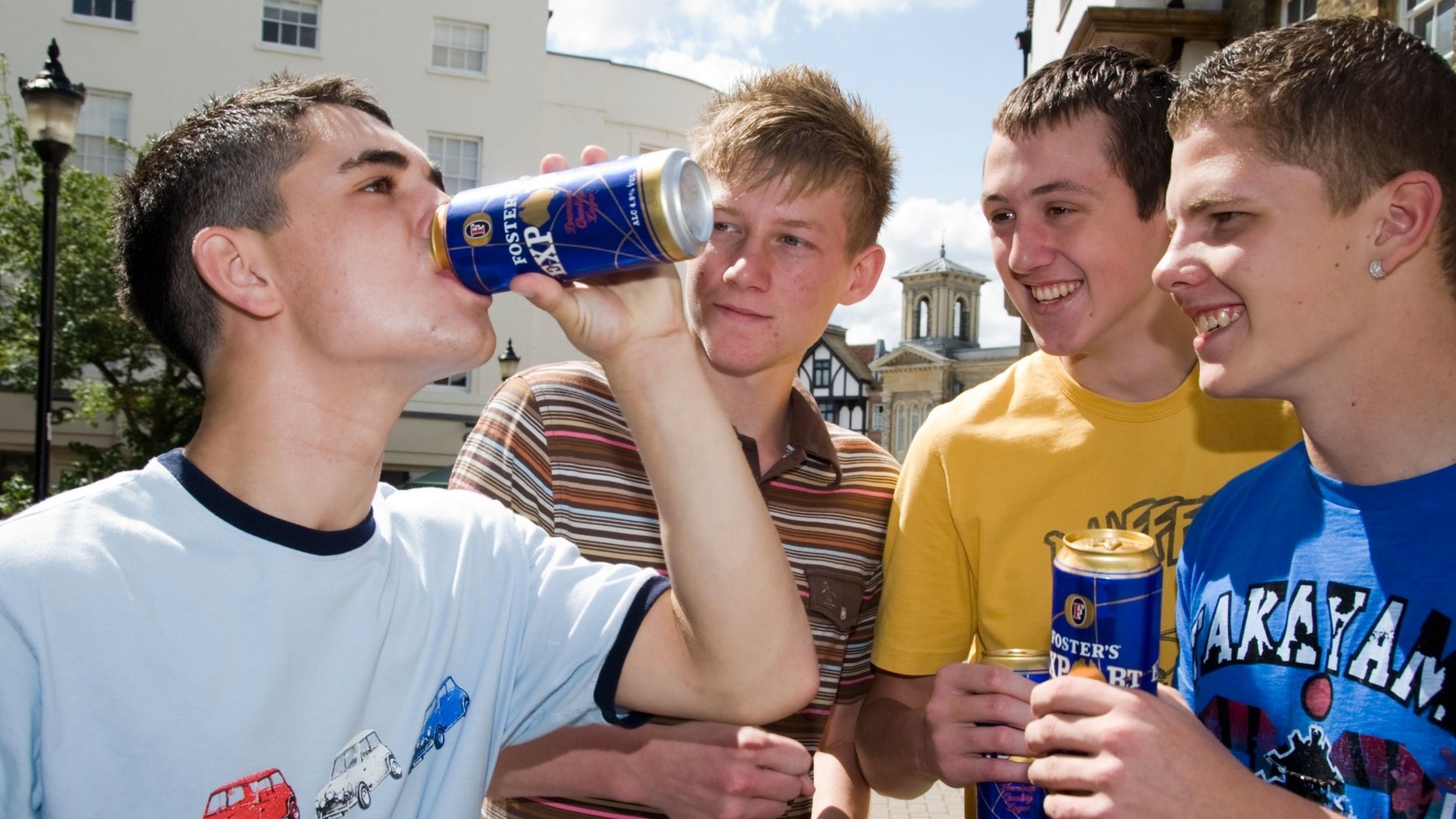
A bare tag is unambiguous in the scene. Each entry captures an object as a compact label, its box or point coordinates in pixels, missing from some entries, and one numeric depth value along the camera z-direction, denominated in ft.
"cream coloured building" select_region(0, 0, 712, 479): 64.59
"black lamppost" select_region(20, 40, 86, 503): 22.40
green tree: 43.14
